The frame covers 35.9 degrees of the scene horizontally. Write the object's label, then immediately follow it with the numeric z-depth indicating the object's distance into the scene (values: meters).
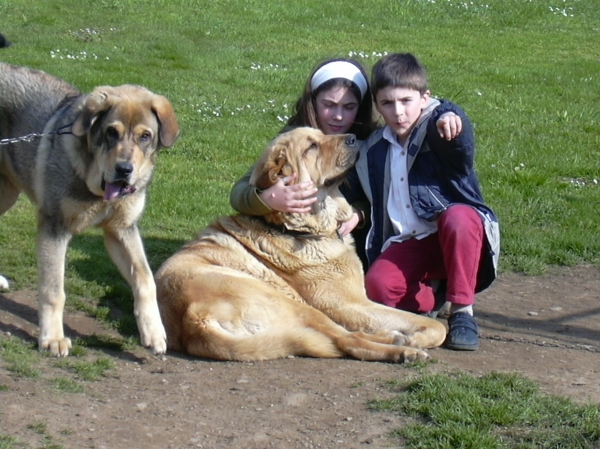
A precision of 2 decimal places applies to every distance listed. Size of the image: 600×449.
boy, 5.57
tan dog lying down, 5.08
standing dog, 4.90
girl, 5.70
